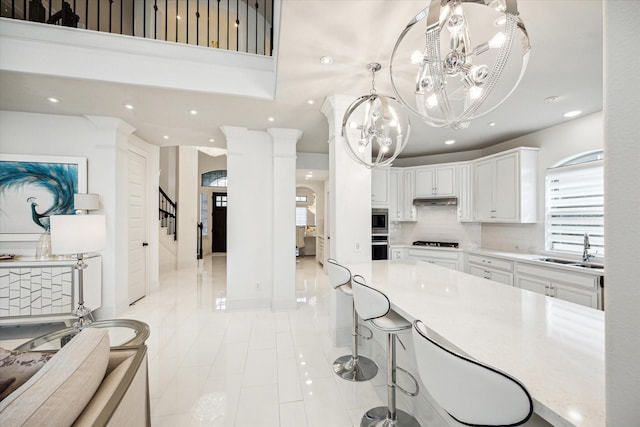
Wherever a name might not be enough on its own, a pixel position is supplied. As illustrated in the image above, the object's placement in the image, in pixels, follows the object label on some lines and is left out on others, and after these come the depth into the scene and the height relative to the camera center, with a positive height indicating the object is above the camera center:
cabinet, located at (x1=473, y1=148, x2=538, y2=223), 3.75 +0.44
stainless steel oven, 4.72 -0.61
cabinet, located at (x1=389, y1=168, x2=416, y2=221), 5.15 +0.39
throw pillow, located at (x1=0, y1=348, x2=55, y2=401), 0.95 -0.60
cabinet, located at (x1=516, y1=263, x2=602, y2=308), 2.68 -0.80
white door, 4.08 -0.20
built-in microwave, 4.77 -0.13
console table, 2.88 -0.86
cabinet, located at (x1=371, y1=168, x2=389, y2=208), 4.88 +0.54
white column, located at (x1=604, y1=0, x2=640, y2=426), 0.48 +0.01
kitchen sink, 3.04 -0.59
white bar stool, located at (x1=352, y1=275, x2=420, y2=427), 1.56 -0.70
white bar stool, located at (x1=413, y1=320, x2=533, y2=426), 0.69 -0.51
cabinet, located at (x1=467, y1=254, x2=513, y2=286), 3.63 -0.81
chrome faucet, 3.14 -0.43
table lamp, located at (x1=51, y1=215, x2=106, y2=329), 1.79 -0.15
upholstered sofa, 0.76 -0.60
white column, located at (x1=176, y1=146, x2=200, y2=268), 7.02 +0.26
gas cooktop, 4.83 -0.56
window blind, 3.16 +0.11
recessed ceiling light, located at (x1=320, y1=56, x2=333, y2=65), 2.15 +1.32
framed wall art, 3.23 +0.32
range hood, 4.73 +0.27
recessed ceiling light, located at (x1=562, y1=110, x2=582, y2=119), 3.11 +1.25
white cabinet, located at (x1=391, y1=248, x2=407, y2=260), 4.96 -0.74
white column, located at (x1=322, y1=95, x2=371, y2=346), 2.83 +0.06
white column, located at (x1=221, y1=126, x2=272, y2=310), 3.89 -0.05
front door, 9.76 -0.30
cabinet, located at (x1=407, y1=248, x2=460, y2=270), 4.51 -0.75
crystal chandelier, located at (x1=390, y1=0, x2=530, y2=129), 1.12 +0.75
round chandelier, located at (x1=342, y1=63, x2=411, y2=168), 1.96 +0.75
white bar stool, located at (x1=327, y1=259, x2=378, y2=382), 2.22 -1.37
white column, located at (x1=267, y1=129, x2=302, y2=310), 3.93 -0.01
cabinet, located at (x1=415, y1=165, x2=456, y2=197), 4.77 +0.65
